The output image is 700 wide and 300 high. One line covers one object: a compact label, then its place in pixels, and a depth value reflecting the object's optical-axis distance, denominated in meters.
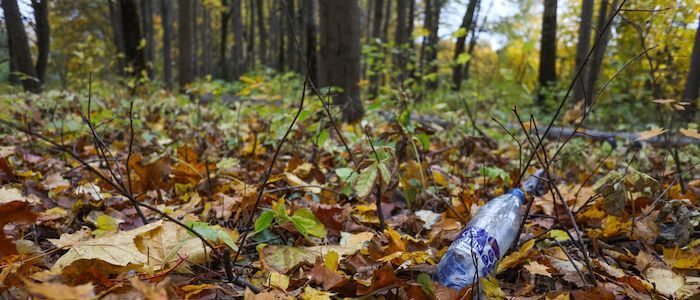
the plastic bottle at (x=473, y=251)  1.40
